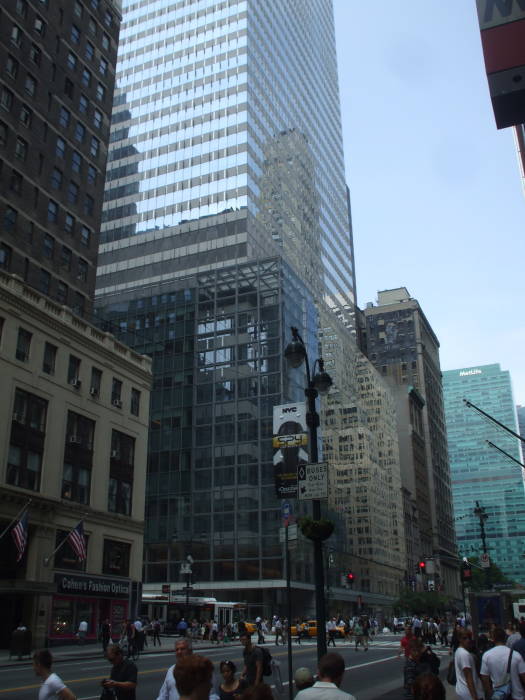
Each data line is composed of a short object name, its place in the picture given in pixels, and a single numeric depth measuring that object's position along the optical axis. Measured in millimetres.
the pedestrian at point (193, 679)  5586
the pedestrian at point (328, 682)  5855
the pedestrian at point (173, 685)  8852
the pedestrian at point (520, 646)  11678
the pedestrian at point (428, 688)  5930
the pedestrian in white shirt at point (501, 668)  10094
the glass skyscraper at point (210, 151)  89312
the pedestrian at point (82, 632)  38469
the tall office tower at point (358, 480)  98500
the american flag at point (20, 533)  34094
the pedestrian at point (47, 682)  8656
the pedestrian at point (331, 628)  49725
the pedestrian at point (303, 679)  9676
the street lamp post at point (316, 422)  14773
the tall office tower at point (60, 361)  38688
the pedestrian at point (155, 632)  42566
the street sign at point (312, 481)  16375
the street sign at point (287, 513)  17288
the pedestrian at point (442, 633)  44378
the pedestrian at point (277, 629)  41694
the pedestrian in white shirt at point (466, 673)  10322
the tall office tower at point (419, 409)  155125
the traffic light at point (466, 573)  35691
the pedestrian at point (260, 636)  42444
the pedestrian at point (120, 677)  9750
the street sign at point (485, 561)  41381
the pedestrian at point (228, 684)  10195
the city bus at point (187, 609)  56844
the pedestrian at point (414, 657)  12909
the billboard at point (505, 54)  7648
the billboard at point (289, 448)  17281
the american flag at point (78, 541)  36531
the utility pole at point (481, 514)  42559
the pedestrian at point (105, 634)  36750
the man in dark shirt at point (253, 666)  11812
